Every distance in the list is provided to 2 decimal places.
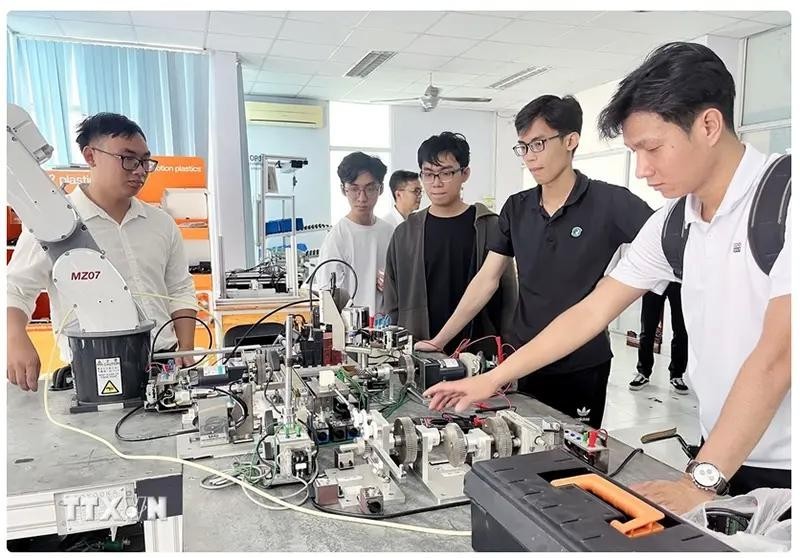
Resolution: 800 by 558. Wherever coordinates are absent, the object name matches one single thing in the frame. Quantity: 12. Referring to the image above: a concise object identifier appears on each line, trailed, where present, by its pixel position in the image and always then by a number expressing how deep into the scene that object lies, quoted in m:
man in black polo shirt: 1.75
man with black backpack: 0.94
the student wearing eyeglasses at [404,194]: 3.60
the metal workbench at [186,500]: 0.90
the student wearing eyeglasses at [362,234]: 2.71
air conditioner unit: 6.76
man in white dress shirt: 1.68
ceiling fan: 5.68
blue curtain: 4.64
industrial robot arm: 1.38
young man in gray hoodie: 2.29
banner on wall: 4.25
